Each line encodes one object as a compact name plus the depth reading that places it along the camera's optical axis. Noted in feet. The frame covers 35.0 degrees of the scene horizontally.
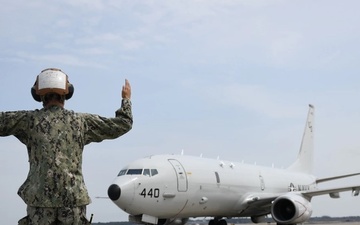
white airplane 59.06
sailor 10.17
